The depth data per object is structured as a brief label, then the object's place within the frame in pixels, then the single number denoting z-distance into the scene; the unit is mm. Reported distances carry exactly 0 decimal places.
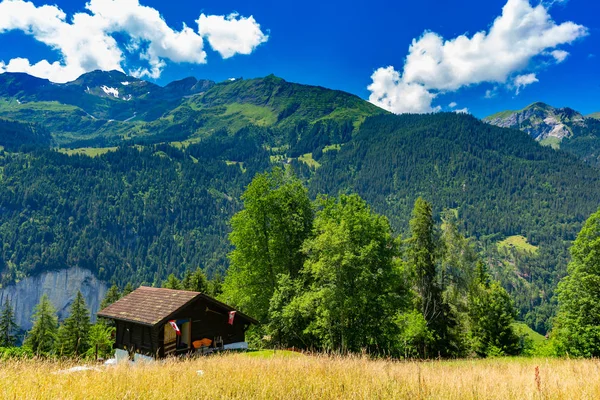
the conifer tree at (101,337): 53097
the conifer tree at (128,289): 81625
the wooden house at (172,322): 28031
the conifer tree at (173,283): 67188
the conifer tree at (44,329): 60688
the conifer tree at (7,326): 63438
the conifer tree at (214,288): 62416
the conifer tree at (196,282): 63753
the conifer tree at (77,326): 59062
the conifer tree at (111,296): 74250
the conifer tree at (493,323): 37250
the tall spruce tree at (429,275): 33781
